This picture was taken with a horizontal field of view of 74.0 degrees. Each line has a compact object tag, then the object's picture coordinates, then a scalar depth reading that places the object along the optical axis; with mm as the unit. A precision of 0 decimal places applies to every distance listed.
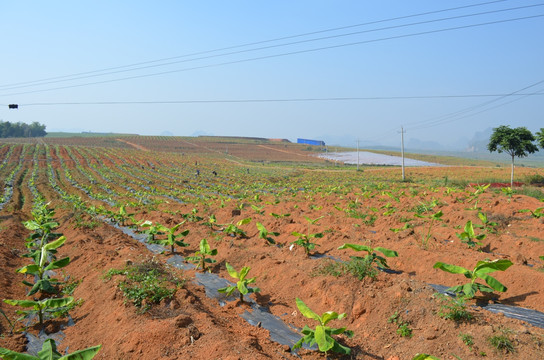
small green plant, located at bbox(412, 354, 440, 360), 2748
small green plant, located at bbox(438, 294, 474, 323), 4262
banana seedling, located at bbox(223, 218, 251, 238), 8420
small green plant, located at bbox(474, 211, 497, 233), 8973
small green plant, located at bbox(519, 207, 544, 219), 9875
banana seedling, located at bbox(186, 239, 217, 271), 6799
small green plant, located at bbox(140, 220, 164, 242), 8436
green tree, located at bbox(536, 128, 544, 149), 23116
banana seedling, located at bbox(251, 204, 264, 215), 11312
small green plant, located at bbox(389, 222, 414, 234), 8883
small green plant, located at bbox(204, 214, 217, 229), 9845
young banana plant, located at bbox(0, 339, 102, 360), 2520
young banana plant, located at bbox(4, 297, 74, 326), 4309
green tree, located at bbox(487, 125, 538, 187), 24922
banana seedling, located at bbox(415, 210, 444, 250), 7680
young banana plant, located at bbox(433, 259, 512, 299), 4490
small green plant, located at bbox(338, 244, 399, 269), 5785
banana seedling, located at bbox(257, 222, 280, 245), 7980
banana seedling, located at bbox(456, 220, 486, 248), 6773
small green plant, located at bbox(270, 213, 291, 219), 10678
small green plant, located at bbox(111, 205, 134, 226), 11328
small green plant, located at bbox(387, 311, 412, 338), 4419
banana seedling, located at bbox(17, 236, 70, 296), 5057
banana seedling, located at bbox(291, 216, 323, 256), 7117
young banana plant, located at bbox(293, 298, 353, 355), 3570
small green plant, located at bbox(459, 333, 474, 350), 3908
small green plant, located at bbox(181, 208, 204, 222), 11612
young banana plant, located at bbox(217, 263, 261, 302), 5176
